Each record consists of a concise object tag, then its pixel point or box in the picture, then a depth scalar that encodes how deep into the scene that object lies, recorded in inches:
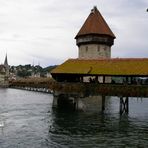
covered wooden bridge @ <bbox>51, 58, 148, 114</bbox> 1092.1
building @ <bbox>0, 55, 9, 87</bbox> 4668.3
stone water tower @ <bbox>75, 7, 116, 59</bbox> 2018.9
